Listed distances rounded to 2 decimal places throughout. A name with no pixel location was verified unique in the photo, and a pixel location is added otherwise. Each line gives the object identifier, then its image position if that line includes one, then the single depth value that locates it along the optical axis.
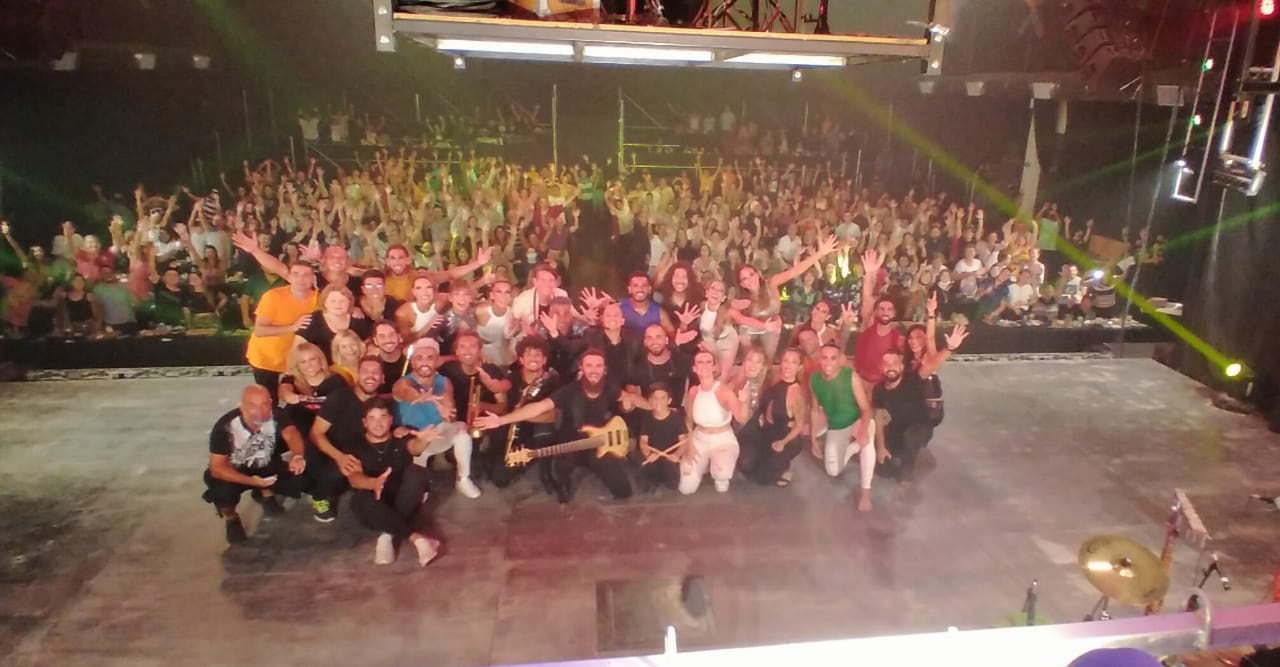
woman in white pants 5.39
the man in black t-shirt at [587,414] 5.32
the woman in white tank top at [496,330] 5.99
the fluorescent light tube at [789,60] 4.69
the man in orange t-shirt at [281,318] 5.52
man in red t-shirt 5.82
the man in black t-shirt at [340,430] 4.86
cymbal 3.06
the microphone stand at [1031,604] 3.47
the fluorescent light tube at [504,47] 4.37
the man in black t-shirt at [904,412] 5.74
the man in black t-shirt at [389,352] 5.19
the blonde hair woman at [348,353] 5.11
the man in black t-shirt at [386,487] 4.75
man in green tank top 5.46
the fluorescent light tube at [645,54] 4.31
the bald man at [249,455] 4.74
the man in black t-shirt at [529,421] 5.36
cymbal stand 3.61
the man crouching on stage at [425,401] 5.11
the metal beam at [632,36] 3.80
